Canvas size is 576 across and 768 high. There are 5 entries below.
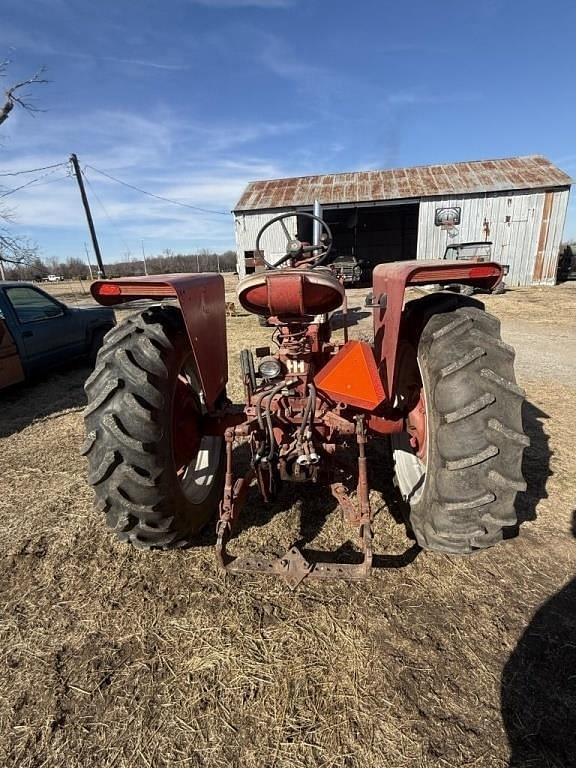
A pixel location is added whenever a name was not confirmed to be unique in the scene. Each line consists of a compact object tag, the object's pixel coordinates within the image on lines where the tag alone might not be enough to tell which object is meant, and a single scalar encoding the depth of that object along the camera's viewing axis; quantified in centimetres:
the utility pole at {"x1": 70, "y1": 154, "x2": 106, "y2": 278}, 1981
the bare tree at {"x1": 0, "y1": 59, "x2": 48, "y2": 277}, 1264
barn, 1569
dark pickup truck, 506
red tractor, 177
